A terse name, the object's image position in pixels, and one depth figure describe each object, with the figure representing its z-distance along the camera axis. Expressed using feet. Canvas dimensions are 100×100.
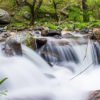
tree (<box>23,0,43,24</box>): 52.85
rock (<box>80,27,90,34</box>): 42.11
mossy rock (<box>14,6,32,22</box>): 63.00
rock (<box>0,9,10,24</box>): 57.77
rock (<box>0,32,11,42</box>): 33.09
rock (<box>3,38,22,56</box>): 28.94
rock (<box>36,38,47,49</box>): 32.45
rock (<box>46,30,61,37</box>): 37.67
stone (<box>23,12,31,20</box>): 63.32
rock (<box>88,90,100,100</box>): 18.70
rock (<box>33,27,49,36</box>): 37.80
